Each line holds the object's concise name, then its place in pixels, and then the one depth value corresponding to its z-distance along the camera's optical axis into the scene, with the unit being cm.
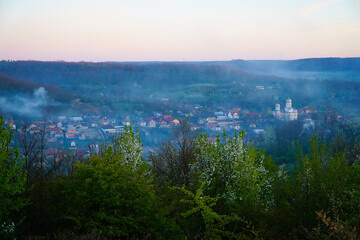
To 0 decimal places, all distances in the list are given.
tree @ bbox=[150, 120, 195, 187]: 1557
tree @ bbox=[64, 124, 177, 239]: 973
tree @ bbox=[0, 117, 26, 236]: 955
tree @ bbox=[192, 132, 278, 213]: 1170
